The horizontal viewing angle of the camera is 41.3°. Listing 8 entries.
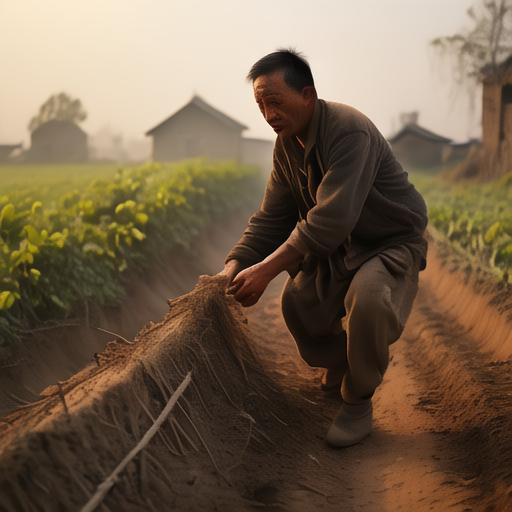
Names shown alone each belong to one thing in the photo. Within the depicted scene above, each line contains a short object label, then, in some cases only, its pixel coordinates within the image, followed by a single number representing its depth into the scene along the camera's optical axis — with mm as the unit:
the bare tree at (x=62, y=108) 46938
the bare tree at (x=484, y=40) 27641
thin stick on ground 2207
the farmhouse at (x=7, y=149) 27355
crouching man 3264
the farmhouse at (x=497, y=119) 20016
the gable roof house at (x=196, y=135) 31188
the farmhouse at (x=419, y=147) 37312
